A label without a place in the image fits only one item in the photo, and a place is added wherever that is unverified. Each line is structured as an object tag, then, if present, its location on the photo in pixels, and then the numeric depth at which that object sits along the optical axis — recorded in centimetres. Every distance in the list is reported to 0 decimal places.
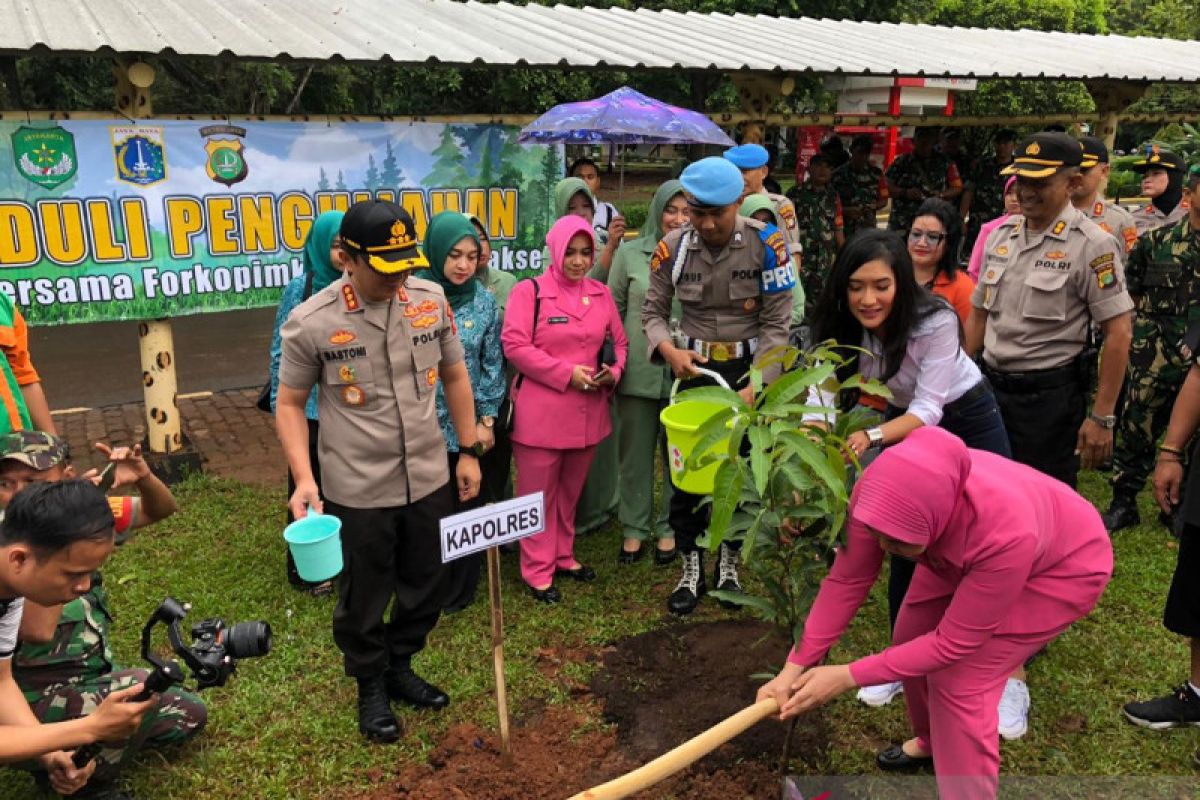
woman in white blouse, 283
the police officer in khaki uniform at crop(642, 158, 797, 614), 362
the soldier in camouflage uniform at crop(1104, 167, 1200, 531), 453
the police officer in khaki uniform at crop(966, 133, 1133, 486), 346
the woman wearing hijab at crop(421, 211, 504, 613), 372
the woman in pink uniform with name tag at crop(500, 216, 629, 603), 399
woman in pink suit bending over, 209
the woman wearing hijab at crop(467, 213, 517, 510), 420
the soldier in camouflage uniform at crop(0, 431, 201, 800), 264
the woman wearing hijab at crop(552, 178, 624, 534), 476
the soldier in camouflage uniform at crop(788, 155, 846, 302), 780
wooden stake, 279
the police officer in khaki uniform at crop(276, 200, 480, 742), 279
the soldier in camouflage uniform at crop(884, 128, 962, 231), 938
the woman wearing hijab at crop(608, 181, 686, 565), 429
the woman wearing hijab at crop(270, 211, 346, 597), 376
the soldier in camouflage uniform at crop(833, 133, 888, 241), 891
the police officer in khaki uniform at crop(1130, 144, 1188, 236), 602
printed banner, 473
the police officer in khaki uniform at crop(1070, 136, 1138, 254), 498
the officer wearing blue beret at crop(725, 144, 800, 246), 554
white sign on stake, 257
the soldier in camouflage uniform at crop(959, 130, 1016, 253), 971
